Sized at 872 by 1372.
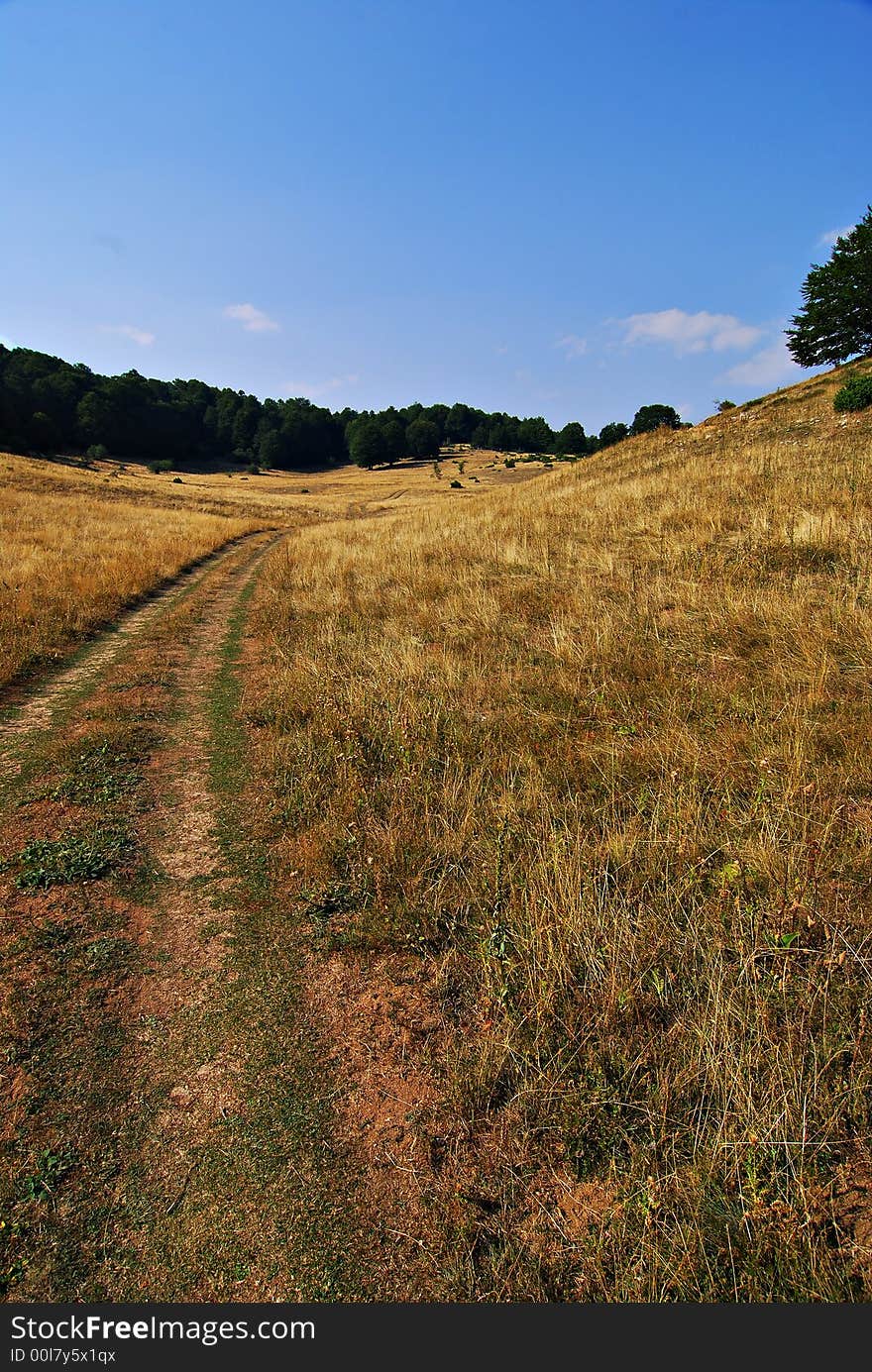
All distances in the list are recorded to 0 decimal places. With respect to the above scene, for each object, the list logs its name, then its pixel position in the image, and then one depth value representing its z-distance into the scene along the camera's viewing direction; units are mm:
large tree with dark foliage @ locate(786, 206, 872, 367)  30203
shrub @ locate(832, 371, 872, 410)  19594
